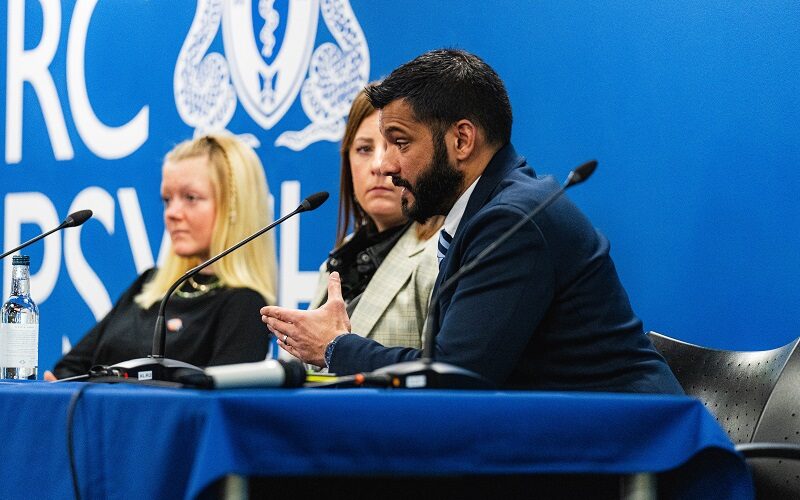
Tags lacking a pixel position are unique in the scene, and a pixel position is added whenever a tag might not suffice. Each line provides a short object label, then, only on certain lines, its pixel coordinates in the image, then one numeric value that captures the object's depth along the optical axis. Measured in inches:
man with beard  158.7
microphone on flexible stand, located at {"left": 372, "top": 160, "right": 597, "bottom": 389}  130.3
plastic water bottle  216.5
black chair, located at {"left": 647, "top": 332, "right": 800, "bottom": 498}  176.6
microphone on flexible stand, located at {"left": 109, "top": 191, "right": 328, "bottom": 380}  147.6
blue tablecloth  116.6
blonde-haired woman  290.2
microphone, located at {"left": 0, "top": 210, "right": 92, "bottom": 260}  206.1
